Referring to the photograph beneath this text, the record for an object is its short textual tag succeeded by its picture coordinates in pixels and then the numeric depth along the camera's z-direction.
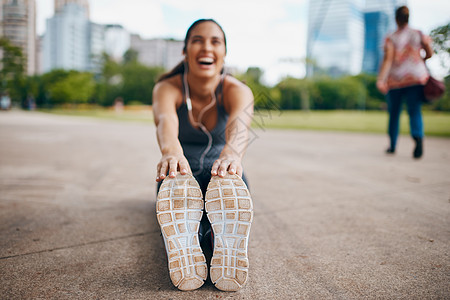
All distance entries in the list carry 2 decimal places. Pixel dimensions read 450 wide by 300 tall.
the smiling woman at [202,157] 1.24
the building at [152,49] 91.19
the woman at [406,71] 4.19
